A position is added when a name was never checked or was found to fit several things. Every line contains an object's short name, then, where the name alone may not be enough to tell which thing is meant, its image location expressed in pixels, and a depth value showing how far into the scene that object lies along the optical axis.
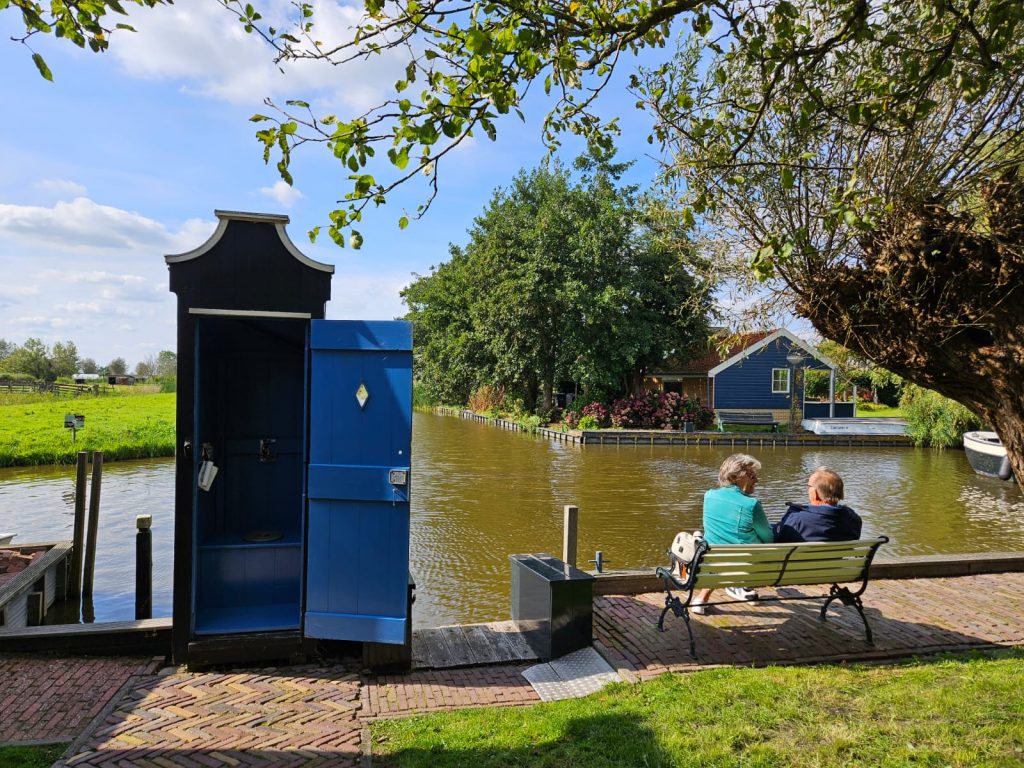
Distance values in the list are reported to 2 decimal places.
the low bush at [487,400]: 45.12
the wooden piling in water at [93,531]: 9.62
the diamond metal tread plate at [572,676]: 4.77
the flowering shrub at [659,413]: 33.39
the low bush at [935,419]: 28.05
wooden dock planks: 5.34
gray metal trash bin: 5.30
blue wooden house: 35.22
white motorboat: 20.72
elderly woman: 5.74
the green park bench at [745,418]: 35.16
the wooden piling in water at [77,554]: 9.60
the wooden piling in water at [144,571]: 7.11
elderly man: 5.70
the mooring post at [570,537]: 7.37
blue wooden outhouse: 5.10
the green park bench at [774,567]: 5.25
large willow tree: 4.47
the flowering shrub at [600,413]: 33.28
